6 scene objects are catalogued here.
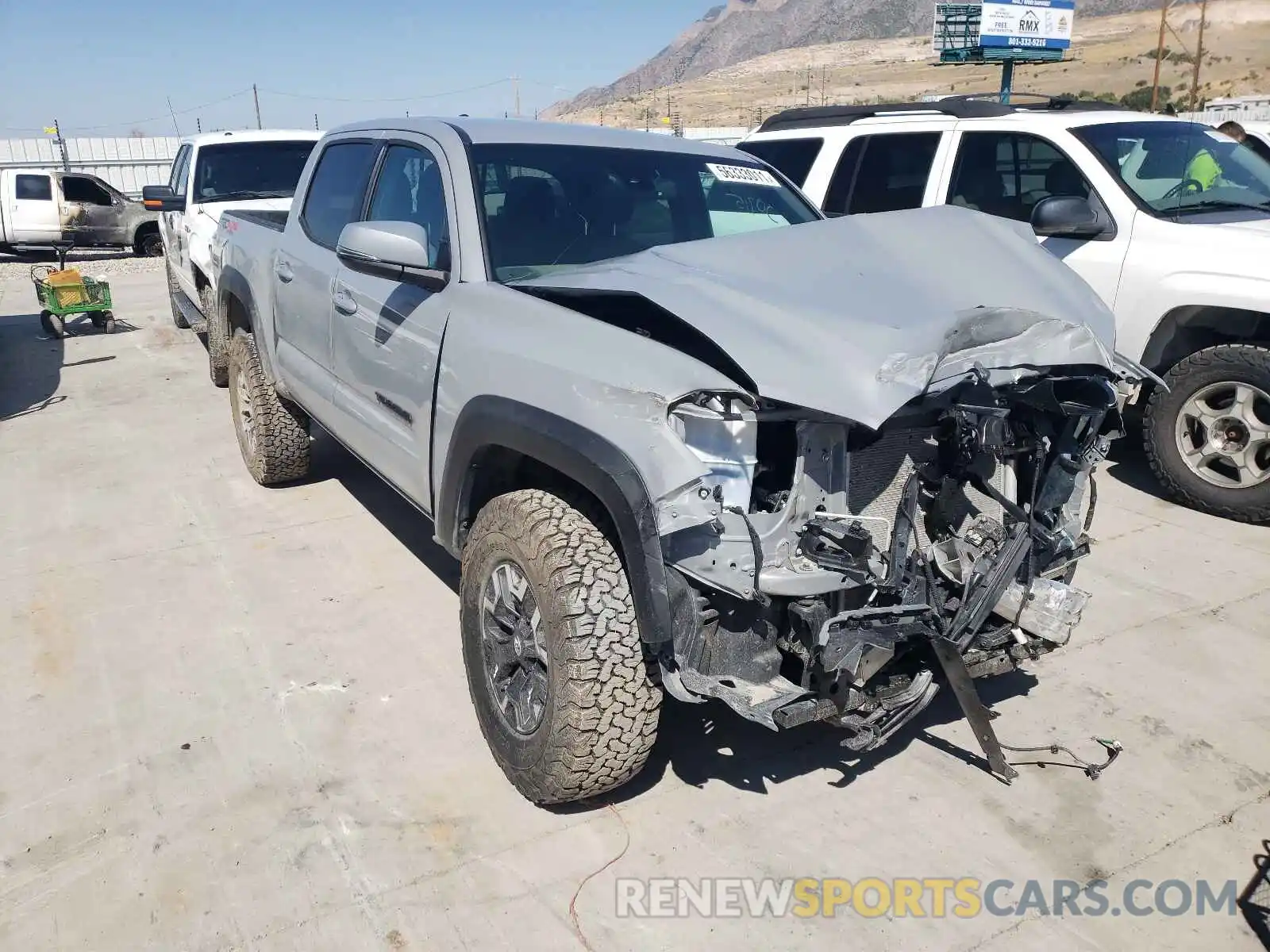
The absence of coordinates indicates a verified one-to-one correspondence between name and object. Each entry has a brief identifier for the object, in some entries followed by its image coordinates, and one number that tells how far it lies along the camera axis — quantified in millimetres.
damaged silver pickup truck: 2482
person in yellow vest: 5766
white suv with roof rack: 5070
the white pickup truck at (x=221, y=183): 8562
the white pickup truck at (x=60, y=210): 16672
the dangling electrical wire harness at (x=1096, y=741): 3176
